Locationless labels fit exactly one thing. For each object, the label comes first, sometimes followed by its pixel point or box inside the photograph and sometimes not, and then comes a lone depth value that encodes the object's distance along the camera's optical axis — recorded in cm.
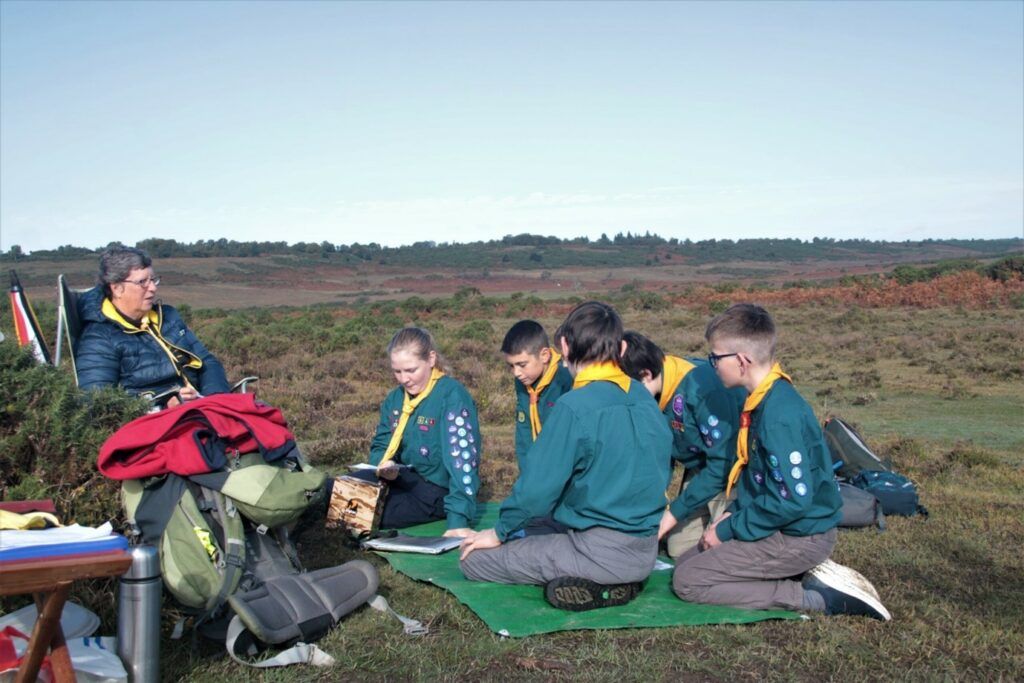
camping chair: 507
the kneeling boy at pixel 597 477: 400
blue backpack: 597
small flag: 551
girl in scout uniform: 536
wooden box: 529
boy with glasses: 406
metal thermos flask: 305
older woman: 514
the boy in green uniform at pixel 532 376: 535
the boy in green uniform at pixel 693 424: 486
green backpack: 372
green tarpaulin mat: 394
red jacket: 381
